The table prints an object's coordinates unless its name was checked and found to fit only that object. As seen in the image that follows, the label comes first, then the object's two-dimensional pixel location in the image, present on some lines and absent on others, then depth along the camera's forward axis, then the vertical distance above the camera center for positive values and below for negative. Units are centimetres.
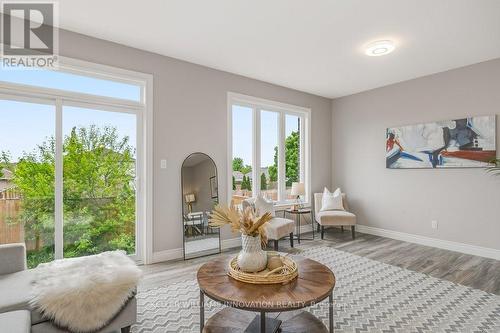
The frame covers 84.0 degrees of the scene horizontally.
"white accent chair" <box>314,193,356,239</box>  482 -88
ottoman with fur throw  171 -79
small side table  477 -84
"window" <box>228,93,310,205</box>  463 +38
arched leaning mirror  389 -49
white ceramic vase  193 -62
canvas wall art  389 +37
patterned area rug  219 -124
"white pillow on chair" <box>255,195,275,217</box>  427 -56
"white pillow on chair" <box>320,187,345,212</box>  513 -62
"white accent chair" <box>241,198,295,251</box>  405 -88
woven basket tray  181 -71
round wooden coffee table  158 -75
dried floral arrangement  194 -36
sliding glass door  290 +9
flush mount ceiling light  330 +148
